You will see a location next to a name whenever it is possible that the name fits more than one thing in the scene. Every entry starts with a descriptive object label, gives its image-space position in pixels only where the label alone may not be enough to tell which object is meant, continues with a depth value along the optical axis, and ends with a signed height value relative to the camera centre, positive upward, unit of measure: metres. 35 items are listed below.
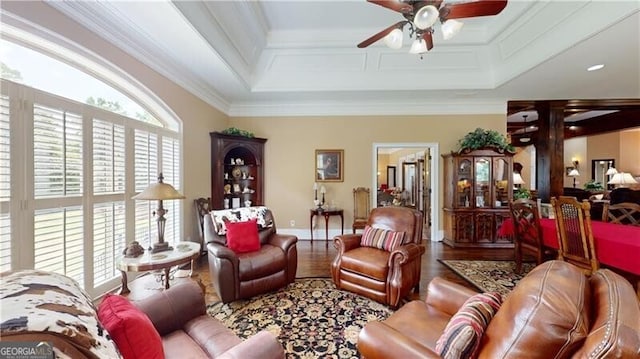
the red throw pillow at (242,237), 3.19 -0.68
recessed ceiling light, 3.70 +1.51
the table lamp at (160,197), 2.51 -0.15
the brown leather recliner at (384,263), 2.77 -0.90
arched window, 1.98 +0.19
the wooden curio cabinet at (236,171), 5.00 +0.18
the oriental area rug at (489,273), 3.34 -1.31
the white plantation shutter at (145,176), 3.23 +0.05
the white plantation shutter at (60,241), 2.13 -0.50
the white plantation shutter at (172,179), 3.79 +0.02
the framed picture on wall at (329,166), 5.82 +0.28
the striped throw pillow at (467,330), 1.17 -0.67
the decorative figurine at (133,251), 2.52 -0.65
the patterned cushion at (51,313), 0.69 -0.37
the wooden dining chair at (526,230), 3.43 -0.69
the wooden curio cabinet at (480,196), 5.12 -0.34
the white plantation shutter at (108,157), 2.68 +0.24
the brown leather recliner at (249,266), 2.83 -0.94
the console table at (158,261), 2.34 -0.71
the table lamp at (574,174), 9.06 +0.11
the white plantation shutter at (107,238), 2.66 -0.59
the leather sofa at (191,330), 1.24 -0.82
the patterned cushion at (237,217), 3.28 -0.46
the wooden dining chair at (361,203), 5.78 -0.51
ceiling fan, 2.29 +1.45
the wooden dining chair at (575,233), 2.68 -0.58
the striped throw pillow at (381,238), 3.10 -0.70
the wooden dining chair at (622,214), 3.50 -0.49
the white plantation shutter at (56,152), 2.14 +0.24
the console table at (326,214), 5.52 -0.70
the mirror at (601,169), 8.28 +0.26
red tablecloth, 2.41 -0.64
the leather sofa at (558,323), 0.83 -0.49
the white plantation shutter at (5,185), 1.89 -0.02
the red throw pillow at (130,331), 1.06 -0.60
